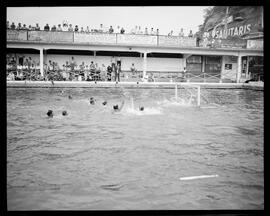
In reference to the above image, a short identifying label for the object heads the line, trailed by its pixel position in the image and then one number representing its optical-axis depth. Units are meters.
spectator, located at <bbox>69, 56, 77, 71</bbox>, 26.11
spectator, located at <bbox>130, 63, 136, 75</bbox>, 28.12
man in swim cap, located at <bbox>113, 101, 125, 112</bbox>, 14.66
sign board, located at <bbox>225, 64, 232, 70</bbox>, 31.53
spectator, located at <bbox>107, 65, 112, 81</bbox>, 26.03
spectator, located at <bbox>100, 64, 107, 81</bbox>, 25.97
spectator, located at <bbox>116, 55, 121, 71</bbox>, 28.33
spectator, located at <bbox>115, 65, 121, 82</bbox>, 25.62
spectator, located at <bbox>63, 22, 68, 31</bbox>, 26.17
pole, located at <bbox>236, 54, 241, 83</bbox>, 28.33
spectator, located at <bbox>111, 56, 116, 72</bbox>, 26.51
